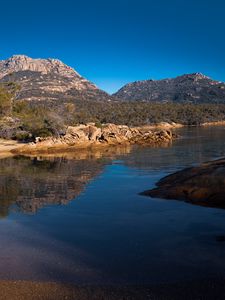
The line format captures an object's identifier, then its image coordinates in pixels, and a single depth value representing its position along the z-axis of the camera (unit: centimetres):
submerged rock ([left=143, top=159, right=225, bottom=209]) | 1089
